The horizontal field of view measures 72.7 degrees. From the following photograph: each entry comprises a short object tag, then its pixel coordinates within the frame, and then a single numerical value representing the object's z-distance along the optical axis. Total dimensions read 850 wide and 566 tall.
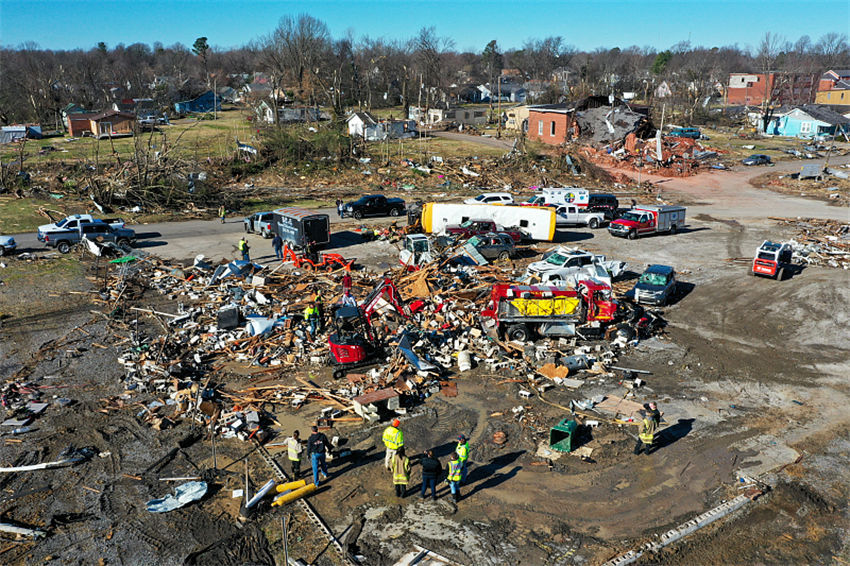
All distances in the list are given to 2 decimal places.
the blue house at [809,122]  73.38
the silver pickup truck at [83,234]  28.27
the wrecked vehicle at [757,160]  58.03
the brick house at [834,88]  90.69
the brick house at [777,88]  103.88
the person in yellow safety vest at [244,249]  26.38
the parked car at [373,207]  36.28
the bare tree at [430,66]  96.12
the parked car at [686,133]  69.69
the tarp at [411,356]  16.72
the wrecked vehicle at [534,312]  18.92
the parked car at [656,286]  22.25
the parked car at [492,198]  36.75
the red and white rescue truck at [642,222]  32.16
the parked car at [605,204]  35.44
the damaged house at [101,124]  66.38
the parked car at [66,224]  28.42
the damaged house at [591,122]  59.25
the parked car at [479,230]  29.67
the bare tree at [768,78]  90.49
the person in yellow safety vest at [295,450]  11.88
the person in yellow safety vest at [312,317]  19.03
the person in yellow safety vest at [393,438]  11.55
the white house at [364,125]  64.75
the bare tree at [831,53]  139.69
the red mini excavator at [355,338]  16.73
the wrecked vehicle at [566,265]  23.53
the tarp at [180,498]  11.16
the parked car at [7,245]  27.09
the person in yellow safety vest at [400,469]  11.32
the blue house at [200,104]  92.35
